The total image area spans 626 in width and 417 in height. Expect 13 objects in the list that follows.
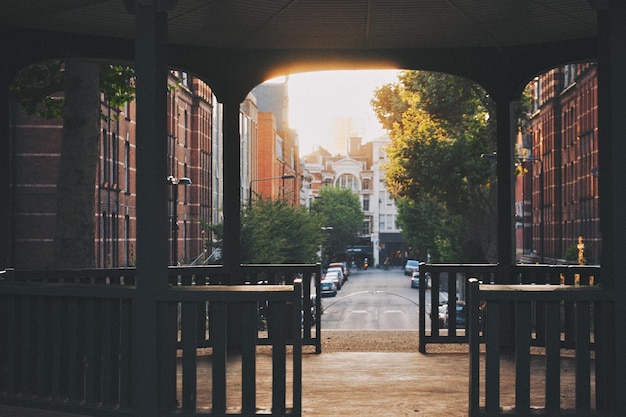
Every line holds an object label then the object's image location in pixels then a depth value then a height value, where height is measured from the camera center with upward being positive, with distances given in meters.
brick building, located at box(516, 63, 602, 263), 65.69 +5.44
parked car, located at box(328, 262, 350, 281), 124.84 -3.57
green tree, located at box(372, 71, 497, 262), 50.72 +4.20
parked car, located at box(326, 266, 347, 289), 108.85 -3.16
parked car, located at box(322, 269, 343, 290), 98.11 -3.51
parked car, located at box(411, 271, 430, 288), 100.91 -3.96
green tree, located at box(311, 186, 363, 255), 164.75 +3.55
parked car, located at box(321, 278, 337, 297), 88.56 -4.05
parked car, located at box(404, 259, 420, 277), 131.06 -3.46
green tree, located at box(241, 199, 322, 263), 55.88 +0.35
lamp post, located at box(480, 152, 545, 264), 44.59 +3.45
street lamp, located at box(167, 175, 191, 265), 39.33 +0.88
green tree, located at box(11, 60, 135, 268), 19.53 +1.36
